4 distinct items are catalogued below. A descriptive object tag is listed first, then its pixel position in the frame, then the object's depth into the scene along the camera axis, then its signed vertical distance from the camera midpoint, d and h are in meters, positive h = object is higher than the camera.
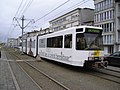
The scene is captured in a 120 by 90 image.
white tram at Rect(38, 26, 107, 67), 8.92 -0.07
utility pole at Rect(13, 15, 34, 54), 27.69 +5.48
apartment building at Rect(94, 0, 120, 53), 30.57 +6.00
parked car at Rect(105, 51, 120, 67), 12.04 -1.19
